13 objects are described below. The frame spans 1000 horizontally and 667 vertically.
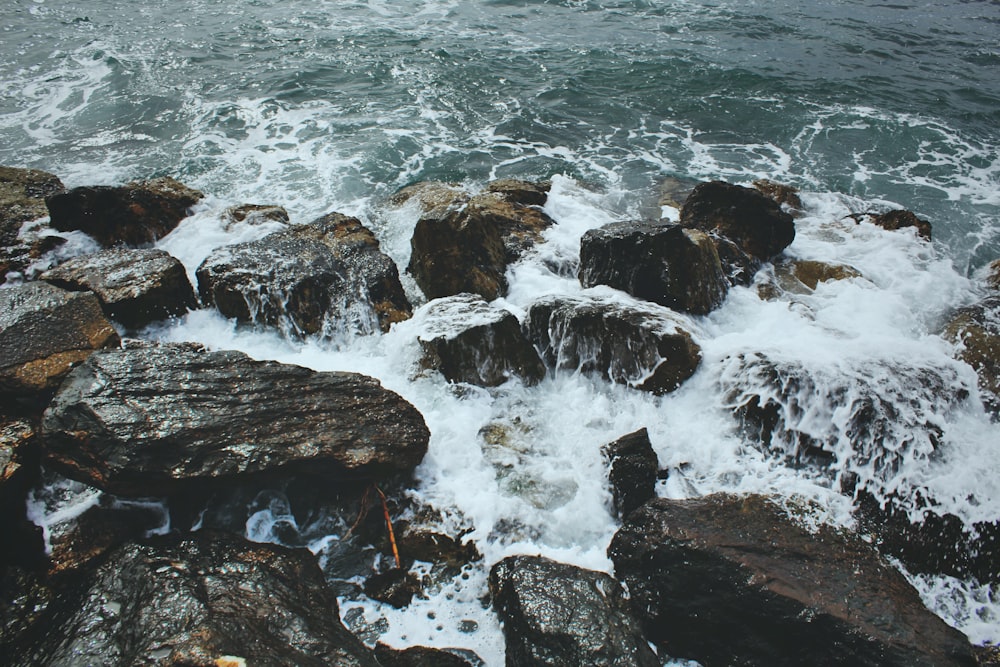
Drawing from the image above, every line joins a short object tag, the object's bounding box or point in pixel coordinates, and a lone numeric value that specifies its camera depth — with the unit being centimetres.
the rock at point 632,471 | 446
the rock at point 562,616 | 314
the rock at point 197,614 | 281
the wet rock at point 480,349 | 548
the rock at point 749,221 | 768
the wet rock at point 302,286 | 615
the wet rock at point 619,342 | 544
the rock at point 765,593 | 319
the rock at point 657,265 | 623
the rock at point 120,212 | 729
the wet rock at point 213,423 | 373
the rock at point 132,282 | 578
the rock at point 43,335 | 443
